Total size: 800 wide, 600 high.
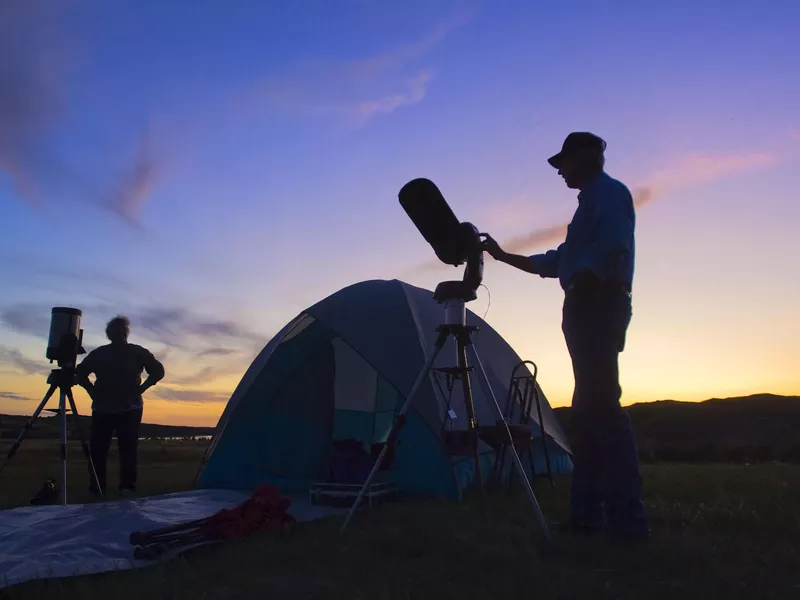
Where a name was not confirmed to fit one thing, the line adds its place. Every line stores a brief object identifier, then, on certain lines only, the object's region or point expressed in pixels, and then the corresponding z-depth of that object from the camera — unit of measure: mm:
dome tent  5594
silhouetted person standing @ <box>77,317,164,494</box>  6219
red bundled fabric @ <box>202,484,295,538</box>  3629
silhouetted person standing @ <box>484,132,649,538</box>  3193
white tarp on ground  2944
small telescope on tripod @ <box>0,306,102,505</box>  5469
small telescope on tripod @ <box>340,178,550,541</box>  3613
